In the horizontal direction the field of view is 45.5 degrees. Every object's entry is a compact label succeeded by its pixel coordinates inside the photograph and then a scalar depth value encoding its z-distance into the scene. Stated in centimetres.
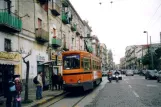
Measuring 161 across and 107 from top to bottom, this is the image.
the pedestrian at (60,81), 1715
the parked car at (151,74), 3268
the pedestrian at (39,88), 1223
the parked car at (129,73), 5190
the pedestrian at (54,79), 1708
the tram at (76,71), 1380
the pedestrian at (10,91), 884
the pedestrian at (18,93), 892
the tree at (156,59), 5001
